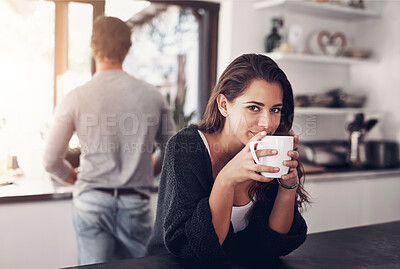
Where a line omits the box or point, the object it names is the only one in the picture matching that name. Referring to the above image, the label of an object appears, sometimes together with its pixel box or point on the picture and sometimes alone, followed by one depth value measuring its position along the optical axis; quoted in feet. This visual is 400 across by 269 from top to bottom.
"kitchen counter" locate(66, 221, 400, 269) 2.74
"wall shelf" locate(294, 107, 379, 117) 8.90
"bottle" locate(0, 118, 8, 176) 5.10
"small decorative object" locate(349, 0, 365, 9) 9.87
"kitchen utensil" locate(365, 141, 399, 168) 9.33
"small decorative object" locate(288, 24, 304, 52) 9.02
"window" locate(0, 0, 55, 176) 5.55
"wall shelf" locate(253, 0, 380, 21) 8.63
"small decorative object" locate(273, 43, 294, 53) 8.68
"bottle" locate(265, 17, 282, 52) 8.82
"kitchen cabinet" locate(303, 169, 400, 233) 8.05
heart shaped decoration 9.58
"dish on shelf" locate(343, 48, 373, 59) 9.90
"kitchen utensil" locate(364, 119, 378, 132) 9.61
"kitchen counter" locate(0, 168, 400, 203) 5.41
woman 2.89
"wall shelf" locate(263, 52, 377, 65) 8.57
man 5.46
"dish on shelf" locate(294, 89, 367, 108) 9.11
